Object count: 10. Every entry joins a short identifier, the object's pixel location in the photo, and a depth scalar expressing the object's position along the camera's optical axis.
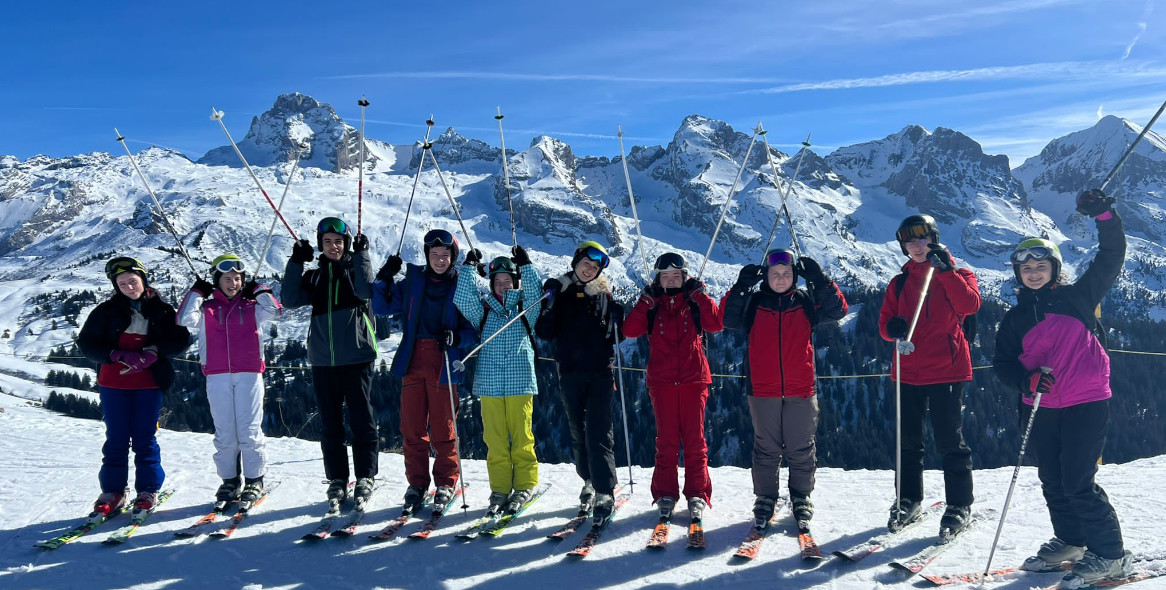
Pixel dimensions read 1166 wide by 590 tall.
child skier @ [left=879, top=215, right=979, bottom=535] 5.18
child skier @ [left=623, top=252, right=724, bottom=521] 5.55
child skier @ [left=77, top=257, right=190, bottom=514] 5.89
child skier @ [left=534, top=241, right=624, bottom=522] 5.60
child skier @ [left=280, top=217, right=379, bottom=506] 5.83
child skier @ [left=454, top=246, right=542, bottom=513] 5.65
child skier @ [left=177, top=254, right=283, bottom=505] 5.91
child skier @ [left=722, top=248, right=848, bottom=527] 5.34
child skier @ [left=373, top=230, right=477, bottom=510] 5.80
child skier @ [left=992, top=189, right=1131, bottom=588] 4.42
